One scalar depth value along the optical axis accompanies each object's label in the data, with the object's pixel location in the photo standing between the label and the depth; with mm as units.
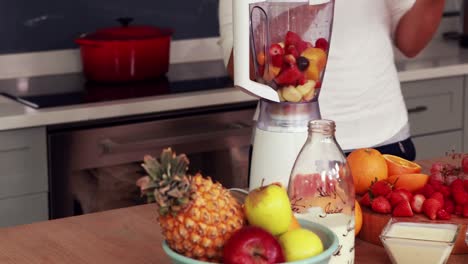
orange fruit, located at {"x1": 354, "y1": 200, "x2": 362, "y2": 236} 1632
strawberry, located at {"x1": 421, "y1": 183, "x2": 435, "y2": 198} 1685
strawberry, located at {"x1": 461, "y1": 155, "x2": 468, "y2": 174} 1795
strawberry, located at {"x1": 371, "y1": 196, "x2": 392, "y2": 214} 1666
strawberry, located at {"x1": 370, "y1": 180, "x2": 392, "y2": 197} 1699
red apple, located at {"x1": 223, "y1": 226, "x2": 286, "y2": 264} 1290
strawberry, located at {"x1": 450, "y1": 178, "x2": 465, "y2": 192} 1685
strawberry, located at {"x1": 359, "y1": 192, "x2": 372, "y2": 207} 1702
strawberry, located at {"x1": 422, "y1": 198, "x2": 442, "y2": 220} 1643
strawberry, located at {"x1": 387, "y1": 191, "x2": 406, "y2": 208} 1665
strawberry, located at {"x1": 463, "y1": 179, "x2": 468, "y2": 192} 1694
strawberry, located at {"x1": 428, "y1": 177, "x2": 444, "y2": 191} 1696
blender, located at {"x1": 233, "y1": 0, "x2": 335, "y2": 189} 1633
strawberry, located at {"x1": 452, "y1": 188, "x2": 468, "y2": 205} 1667
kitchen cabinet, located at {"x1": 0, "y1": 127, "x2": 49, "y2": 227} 2551
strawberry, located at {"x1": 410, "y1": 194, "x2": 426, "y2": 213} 1666
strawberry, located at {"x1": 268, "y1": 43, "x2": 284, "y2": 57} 1642
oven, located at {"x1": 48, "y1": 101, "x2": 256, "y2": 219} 2611
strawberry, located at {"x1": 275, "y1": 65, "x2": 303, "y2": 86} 1619
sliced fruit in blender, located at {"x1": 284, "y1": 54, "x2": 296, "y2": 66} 1628
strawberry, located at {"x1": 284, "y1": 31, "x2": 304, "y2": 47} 1641
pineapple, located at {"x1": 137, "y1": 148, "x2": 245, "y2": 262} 1271
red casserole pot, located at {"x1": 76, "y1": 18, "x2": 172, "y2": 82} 2950
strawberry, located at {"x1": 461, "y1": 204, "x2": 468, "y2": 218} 1656
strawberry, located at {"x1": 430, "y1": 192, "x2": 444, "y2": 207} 1661
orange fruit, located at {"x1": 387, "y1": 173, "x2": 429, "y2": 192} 1734
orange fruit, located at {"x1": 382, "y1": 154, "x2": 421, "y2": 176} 1800
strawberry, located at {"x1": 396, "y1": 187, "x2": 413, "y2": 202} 1670
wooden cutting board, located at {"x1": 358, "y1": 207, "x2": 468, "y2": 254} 1647
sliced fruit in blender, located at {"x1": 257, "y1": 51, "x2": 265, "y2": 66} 1677
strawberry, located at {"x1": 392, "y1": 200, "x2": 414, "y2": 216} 1647
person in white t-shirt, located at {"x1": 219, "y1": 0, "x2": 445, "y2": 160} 2230
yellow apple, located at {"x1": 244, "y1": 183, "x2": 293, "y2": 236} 1364
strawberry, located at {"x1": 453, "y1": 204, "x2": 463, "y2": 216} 1667
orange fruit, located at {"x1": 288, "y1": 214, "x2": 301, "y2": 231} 1391
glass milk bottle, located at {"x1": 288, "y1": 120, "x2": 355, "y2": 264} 1465
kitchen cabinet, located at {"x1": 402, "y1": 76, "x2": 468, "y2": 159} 3264
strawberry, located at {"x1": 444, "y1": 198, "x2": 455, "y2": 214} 1668
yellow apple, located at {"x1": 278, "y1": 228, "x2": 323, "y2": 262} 1330
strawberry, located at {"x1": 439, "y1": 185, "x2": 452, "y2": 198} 1688
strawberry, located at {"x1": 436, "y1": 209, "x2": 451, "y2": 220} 1643
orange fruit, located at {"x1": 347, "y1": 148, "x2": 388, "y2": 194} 1751
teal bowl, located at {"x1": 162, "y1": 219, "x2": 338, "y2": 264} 1318
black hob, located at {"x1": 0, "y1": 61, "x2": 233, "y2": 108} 2749
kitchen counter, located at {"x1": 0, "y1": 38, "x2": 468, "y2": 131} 2540
